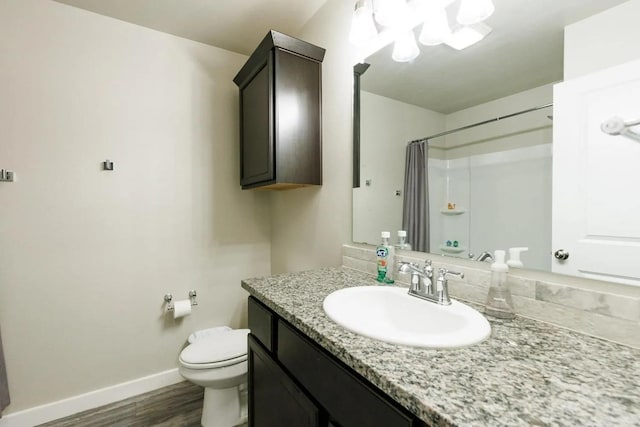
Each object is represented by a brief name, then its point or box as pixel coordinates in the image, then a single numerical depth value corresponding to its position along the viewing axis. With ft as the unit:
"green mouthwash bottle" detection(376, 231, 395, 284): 3.89
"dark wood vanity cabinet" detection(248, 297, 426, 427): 1.86
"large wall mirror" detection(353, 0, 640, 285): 2.61
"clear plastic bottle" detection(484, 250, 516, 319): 2.60
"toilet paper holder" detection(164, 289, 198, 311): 6.22
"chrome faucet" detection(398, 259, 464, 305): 2.91
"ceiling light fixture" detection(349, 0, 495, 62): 3.19
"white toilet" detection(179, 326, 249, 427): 4.66
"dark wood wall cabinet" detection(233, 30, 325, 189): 4.90
